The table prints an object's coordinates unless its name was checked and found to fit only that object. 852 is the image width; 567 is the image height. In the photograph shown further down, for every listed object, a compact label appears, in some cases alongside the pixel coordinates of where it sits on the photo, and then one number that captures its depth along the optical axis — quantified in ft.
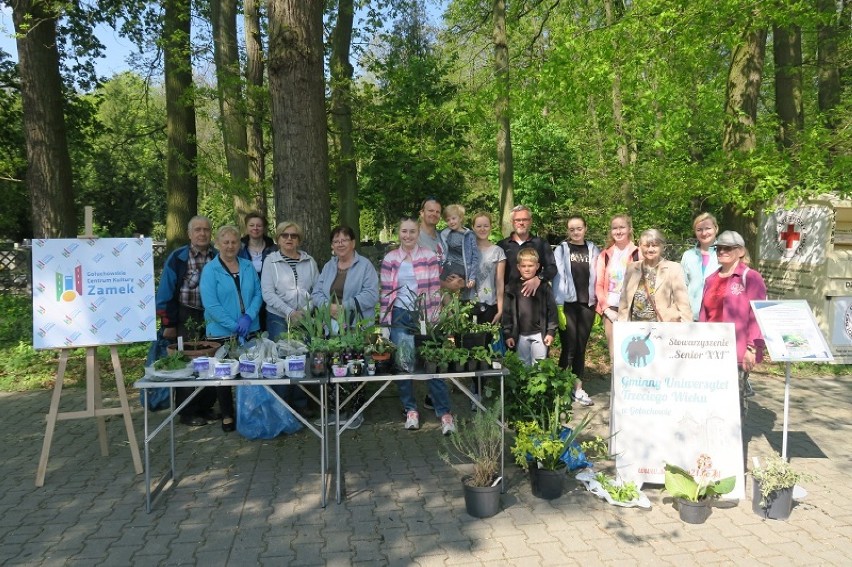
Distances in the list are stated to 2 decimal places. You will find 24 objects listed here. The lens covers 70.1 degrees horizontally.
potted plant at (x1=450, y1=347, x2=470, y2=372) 12.89
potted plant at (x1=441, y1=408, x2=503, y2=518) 11.93
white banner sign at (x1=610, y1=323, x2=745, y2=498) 12.93
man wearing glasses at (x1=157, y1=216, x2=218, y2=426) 17.17
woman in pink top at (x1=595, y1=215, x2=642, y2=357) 17.90
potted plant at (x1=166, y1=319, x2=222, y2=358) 14.25
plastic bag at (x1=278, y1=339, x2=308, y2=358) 13.55
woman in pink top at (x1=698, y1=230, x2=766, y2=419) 14.03
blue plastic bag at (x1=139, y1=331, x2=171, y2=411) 17.98
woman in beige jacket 14.76
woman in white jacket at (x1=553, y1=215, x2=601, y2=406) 18.71
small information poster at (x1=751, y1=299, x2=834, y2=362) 12.93
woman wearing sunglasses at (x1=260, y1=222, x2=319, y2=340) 16.55
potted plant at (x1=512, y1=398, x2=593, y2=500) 12.71
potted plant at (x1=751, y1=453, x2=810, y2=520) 11.77
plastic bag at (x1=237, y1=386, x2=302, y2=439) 16.65
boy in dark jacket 17.35
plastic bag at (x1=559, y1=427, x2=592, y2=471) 13.80
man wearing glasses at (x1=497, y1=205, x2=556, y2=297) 17.90
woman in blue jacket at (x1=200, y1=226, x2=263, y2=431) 16.17
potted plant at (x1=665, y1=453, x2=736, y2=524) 11.78
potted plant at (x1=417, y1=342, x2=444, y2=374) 12.91
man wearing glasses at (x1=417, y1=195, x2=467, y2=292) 17.35
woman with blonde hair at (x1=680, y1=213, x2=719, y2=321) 16.26
